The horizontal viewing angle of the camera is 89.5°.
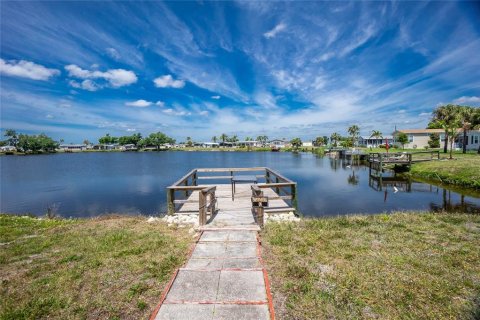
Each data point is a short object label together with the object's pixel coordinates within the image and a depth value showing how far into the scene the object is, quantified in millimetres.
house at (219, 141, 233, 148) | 163250
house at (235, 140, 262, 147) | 155125
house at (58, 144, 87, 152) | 166375
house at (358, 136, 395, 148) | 87625
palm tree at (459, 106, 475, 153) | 37647
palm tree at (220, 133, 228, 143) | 171000
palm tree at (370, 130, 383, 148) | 83550
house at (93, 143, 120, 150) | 164625
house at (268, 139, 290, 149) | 151875
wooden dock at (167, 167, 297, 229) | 7441
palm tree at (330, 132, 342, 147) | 108000
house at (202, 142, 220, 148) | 171975
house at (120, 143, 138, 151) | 154650
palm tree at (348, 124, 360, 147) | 80500
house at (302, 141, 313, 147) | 134875
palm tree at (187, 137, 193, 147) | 182125
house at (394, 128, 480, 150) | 51947
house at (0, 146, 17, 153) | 124388
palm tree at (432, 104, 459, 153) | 38172
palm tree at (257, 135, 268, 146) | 155350
